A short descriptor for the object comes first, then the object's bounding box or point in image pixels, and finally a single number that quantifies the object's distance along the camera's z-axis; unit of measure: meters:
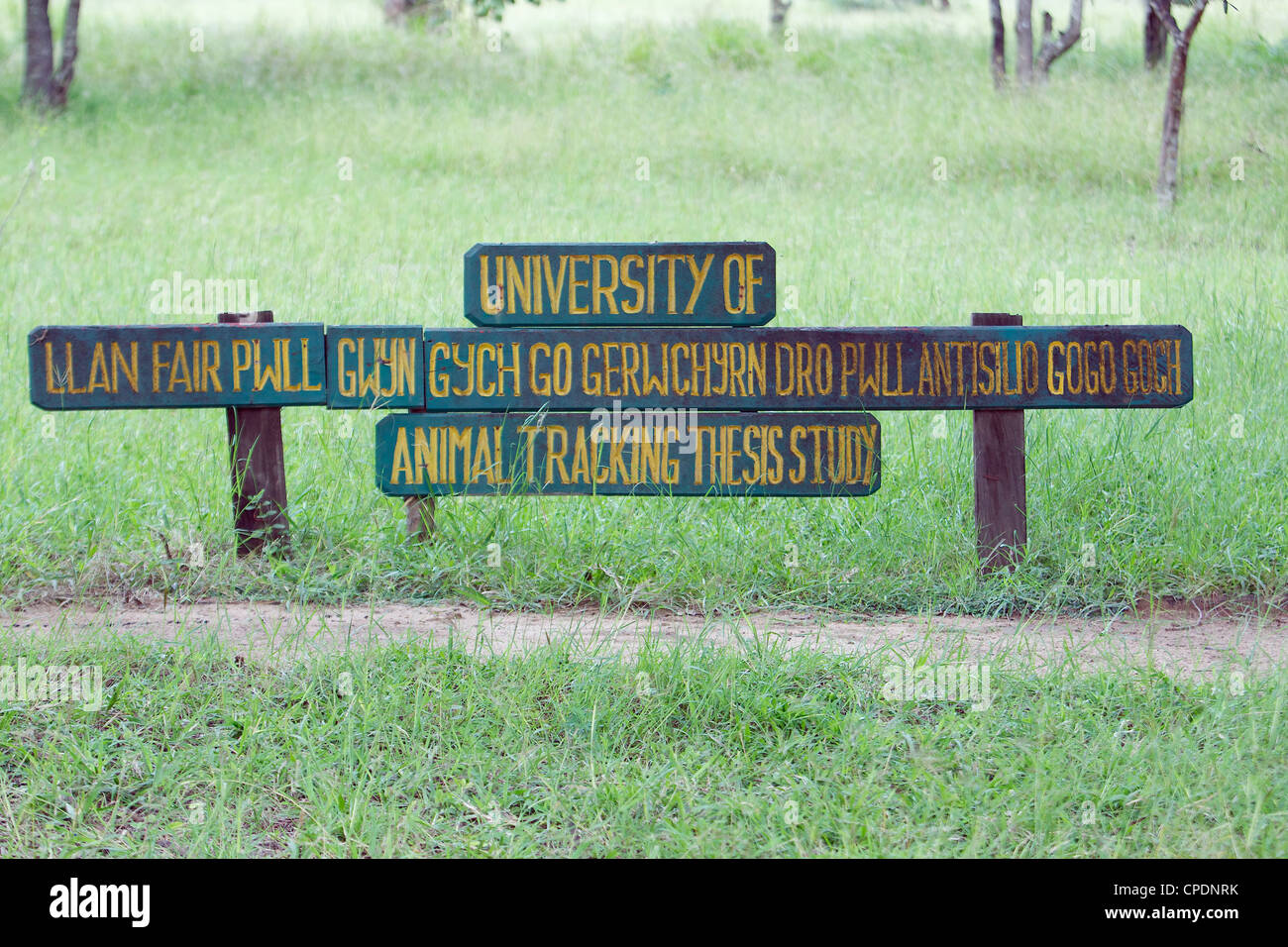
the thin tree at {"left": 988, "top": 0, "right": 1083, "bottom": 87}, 15.84
